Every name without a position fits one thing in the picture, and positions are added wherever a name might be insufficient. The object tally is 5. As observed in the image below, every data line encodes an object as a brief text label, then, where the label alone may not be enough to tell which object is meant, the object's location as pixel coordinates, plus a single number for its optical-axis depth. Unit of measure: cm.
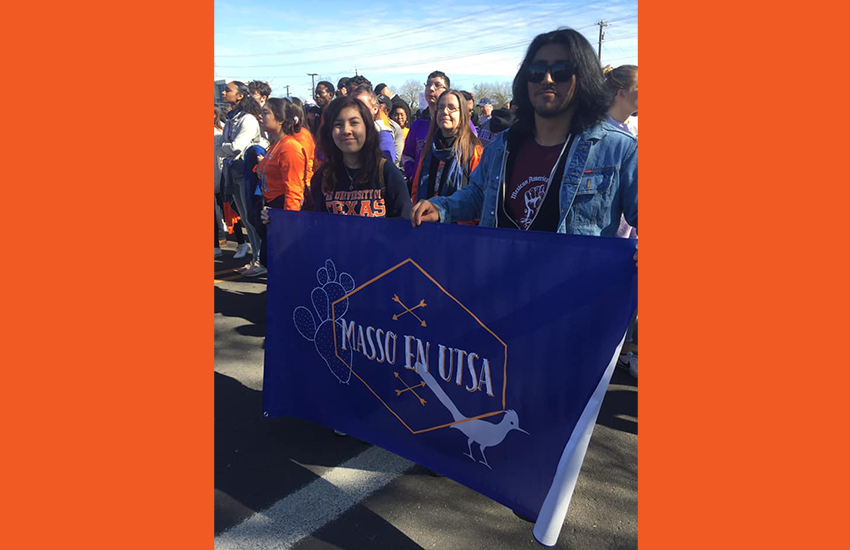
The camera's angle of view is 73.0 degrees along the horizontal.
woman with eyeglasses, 432
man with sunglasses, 234
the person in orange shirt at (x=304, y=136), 498
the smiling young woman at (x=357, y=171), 335
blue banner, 196
